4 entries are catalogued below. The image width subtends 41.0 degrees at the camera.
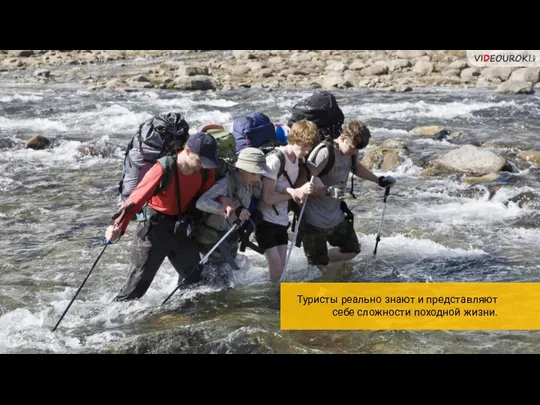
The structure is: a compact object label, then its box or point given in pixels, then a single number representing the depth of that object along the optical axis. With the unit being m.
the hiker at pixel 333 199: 7.38
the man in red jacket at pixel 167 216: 6.46
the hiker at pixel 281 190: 6.99
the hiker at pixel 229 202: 6.70
